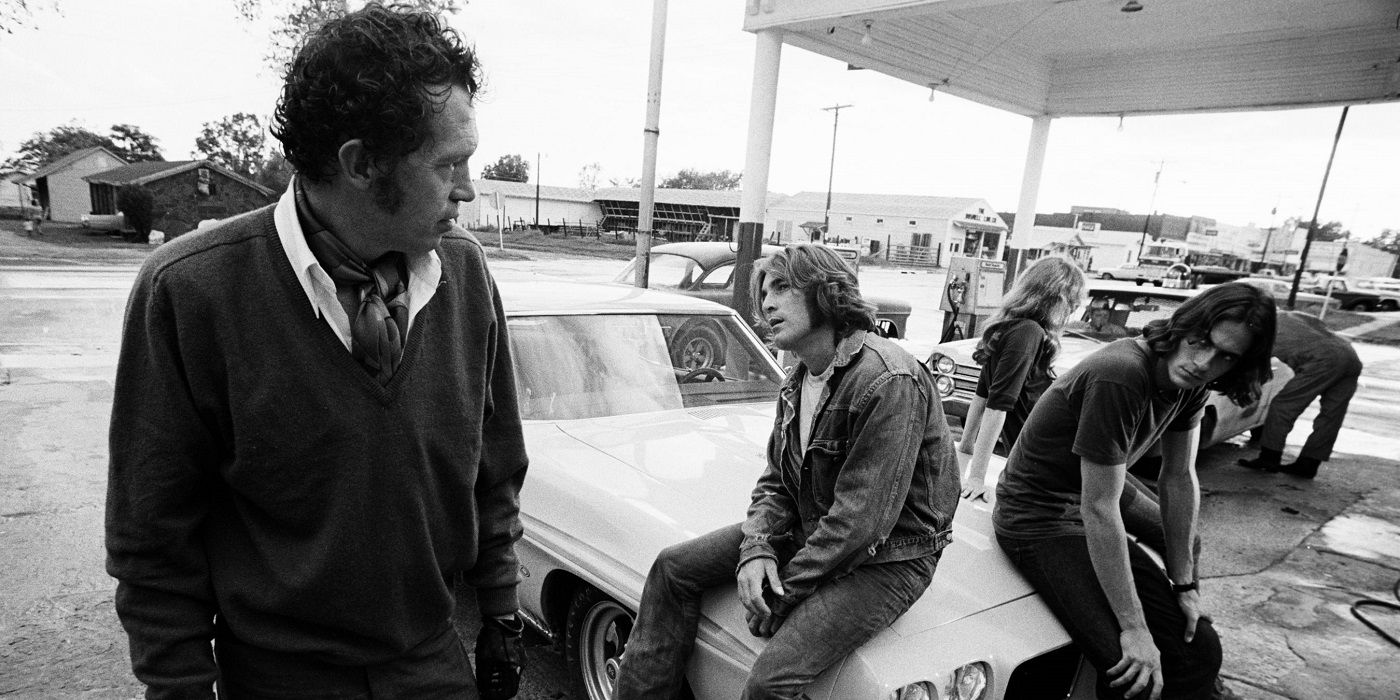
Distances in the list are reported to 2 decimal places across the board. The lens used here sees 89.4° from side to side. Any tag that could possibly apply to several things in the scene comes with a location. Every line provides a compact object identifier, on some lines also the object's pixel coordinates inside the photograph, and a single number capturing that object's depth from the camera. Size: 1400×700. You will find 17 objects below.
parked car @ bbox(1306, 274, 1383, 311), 32.38
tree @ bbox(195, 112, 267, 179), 72.75
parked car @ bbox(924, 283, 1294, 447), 6.05
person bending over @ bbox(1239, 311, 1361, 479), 6.46
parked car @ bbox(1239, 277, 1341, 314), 24.06
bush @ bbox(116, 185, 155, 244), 30.58
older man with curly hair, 1.20
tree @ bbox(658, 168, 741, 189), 103.56
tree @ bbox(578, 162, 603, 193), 107.00
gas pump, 10.66
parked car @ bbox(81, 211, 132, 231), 34.75
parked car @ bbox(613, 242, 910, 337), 9.49
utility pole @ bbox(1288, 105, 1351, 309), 21.02
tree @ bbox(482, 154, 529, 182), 96.69
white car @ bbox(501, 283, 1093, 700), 2.02
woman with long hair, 3.65
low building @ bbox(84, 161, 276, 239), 34.12
